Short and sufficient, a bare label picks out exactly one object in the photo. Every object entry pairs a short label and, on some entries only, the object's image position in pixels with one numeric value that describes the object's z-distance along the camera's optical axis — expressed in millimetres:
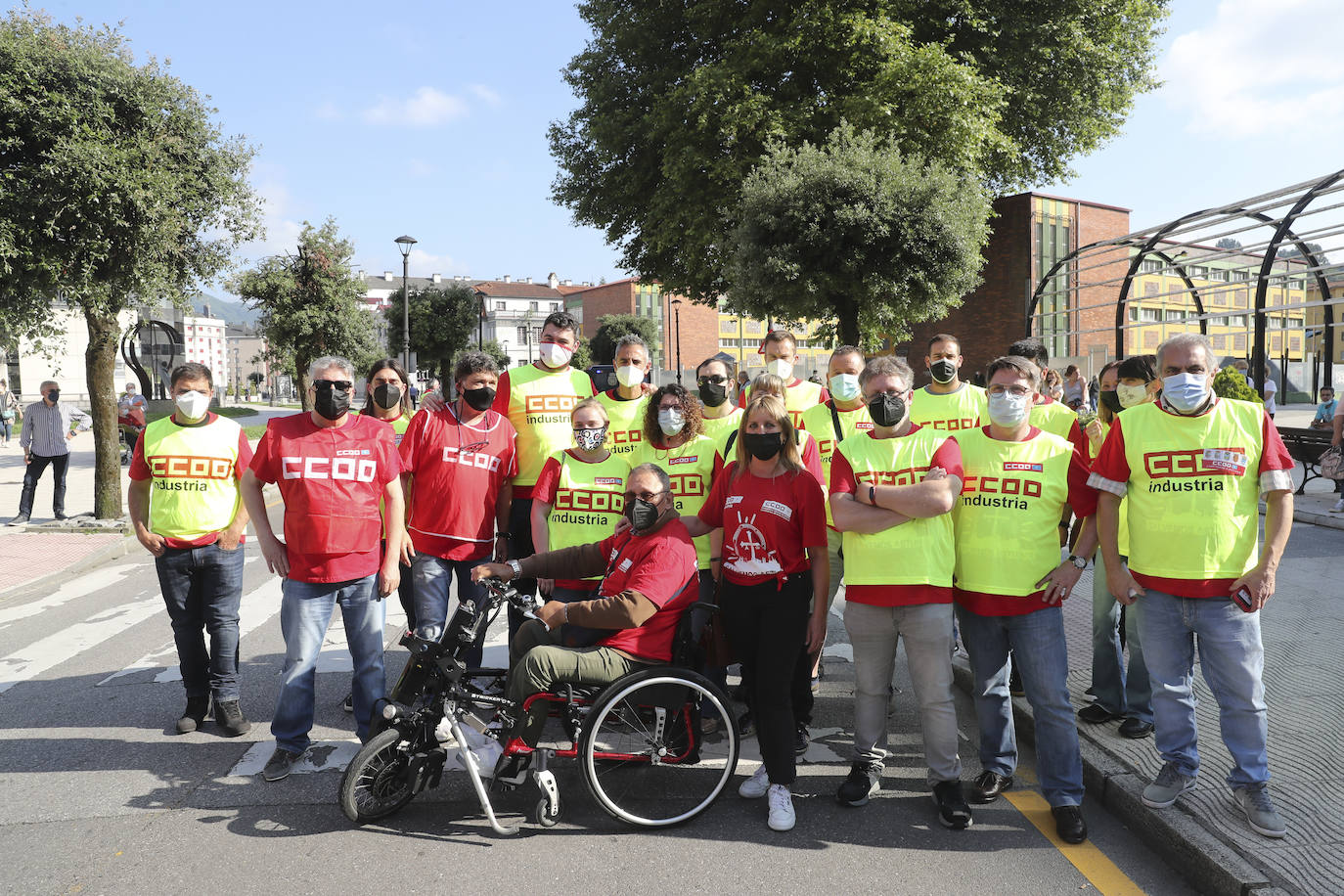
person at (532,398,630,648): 4508
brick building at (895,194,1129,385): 31062
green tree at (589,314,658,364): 74750
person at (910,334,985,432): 5090
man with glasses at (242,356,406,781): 4293
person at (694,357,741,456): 5113
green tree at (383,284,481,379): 54031
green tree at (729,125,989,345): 16812
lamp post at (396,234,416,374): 27947
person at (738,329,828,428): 5820
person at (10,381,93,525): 11709
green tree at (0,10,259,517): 9773
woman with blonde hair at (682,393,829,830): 3865
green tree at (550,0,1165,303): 18453
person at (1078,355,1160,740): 4371
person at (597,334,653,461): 5035
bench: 12922
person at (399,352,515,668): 4672
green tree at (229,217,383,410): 25703
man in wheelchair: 3783
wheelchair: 3695
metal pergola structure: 12961
